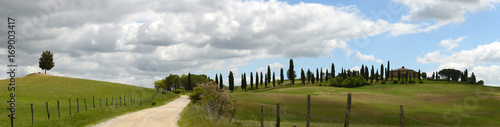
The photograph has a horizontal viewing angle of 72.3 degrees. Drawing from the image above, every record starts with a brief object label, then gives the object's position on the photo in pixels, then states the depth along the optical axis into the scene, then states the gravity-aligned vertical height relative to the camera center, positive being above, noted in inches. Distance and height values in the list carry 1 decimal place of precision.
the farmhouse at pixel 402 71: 7061.0 -35.6
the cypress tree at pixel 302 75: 4974.9 -64.8
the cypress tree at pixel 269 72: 5056.1 -13.7
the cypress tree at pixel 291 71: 4959.2 -3.5
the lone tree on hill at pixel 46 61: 3954.2 +152.7
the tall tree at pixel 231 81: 4783.5 -131.6
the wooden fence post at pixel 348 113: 639.3 -80.6
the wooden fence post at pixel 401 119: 589.4 -86.3
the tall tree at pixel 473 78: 5861.2 -167.8
